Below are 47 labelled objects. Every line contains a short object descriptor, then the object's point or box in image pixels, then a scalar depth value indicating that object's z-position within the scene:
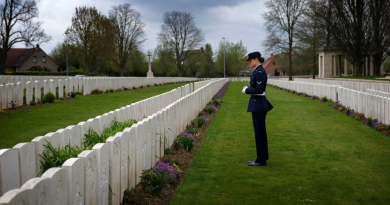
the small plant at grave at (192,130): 10.17
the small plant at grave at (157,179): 5.41
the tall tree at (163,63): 81.12
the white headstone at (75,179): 3.20
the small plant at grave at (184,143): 8.30
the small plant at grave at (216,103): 18.57
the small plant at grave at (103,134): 5.23
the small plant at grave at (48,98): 15.88
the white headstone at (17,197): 2.38
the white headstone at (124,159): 4.64
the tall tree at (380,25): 41.97
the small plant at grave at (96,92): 22.45
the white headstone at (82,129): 5.26
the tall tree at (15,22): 47.81
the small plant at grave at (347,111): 14.93
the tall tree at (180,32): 77.69
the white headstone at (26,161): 3.70
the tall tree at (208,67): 90.94
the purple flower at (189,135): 9.16
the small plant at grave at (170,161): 6.89
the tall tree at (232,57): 93.94
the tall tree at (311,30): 48.97
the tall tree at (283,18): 54.84
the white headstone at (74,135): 4.90
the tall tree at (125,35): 69.34
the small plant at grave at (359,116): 13.45
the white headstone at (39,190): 2.65
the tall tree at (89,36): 53.56
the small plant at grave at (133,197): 4.86
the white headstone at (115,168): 4.31
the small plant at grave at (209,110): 15.02
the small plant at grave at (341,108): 16.20
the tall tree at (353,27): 44.66
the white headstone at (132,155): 5.04
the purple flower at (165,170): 5.96
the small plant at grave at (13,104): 13.95
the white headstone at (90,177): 3.57
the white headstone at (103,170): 3.91
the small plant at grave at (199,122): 11.63
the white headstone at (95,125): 5.69
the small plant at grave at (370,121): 11.91
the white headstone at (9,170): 3.41
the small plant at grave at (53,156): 4.19
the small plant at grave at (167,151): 7.56
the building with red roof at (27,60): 80.56
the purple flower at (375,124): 11.28
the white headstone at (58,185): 2.89
